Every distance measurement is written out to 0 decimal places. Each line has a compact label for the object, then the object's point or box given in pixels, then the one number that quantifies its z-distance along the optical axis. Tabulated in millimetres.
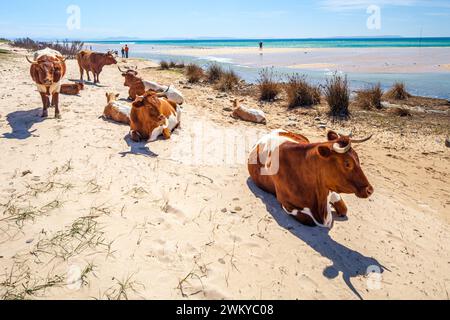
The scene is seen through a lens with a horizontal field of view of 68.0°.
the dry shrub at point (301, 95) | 11469
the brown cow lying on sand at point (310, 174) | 3578
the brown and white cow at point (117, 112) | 8016
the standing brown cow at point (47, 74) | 7363
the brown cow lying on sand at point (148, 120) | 6812
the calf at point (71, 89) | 10542
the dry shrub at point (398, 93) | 13055
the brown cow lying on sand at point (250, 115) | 9133
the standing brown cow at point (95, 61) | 14148
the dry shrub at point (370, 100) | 11484
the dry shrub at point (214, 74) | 16906
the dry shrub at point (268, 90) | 12546
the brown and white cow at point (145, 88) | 10305
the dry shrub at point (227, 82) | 14659
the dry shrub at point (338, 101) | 10414
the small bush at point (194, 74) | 16531
